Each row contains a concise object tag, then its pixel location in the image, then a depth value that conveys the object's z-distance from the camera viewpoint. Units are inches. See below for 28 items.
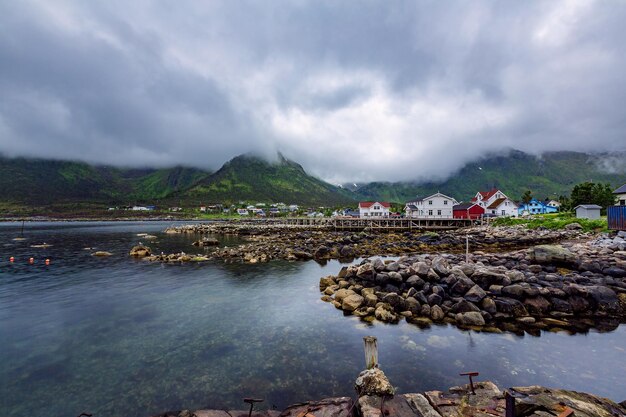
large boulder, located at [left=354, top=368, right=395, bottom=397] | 347.9
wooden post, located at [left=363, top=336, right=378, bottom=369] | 386.3
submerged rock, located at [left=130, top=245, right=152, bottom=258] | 1752.0
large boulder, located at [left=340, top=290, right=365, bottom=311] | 774.4
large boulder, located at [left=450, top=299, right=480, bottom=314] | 687.1
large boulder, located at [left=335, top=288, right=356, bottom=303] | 831.1
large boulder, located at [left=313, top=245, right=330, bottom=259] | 1662.2
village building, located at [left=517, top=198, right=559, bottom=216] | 5032.0
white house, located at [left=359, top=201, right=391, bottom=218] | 4793.3
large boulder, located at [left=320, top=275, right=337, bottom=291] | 993.2
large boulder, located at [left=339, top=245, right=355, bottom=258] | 1695.4
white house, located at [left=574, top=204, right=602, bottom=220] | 2204.7
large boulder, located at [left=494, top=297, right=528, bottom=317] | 676.7
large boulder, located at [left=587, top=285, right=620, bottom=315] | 689.0
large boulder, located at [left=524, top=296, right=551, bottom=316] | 682.3
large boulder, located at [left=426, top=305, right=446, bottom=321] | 679.7
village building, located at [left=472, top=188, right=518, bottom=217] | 4195.4
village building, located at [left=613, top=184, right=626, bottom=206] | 2181.3
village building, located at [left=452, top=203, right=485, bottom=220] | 3805.9
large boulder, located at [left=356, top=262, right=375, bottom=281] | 898.3
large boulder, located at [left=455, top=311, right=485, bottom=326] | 650.2
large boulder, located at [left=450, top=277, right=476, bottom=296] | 746.8
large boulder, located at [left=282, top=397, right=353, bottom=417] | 323.2
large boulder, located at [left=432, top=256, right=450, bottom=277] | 809.5
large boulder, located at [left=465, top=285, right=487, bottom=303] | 714.2
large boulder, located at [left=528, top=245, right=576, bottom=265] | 925.8
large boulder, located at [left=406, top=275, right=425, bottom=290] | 791.7
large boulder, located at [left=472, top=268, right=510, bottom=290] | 756.6
